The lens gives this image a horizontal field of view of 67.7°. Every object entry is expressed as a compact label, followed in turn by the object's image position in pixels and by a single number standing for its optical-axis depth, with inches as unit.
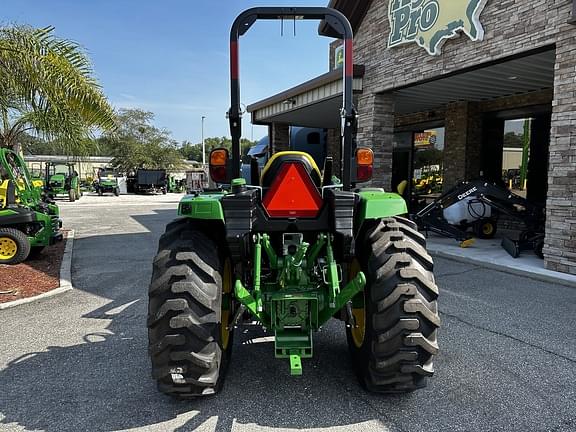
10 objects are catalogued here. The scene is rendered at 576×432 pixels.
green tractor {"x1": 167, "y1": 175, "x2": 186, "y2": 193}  1423.5
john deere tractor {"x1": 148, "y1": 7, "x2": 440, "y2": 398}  108.3
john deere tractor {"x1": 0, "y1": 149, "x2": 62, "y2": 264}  294.8
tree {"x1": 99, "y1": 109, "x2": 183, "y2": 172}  1550.2
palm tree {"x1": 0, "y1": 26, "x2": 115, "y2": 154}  253.0
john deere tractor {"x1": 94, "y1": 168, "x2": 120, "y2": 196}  1202.0
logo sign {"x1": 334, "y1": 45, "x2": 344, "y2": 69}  503.0
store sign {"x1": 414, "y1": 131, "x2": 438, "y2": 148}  529.3
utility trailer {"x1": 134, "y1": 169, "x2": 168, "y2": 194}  1286.9
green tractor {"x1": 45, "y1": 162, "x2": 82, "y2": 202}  975.0
